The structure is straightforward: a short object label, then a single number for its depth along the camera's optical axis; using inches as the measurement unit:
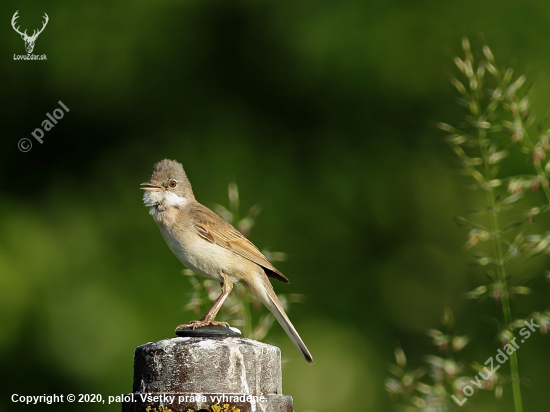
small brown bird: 340.2
